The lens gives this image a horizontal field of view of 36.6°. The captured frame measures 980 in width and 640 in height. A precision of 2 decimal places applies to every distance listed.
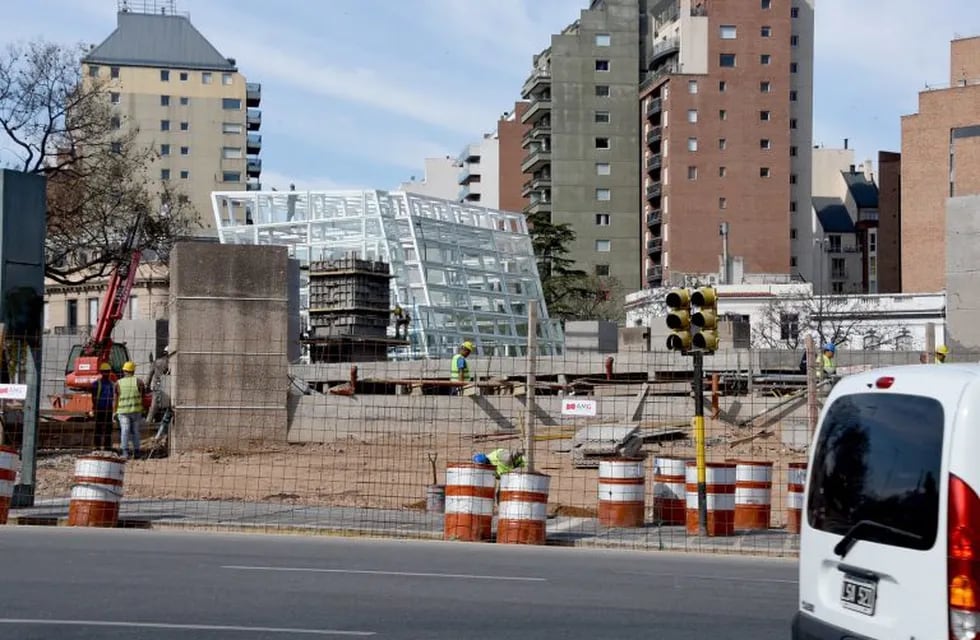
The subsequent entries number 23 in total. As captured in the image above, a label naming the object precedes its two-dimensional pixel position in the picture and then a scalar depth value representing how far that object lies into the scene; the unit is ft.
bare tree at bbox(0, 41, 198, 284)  161.99
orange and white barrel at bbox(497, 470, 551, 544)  55.67
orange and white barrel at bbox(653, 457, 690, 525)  61.82
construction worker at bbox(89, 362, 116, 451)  95.09
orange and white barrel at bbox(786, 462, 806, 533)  59.72
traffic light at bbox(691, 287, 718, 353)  59.21
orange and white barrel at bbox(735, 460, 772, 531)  62.39
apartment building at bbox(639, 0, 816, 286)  319.06
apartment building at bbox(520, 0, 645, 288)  351.46
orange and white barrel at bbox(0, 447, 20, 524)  59.19
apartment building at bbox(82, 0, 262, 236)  391.86
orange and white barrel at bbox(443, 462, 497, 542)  56.85
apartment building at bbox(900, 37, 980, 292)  279.28
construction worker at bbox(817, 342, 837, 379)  97.86
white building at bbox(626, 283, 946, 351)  254.68
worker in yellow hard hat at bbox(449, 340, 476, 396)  110.01
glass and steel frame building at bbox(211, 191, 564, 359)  193.36
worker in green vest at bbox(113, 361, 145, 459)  85.81
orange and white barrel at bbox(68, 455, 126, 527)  58.59
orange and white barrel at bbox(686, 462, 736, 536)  58.80
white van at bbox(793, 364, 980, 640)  21.67
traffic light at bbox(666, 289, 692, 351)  59.26
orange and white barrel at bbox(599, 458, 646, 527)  59.93
